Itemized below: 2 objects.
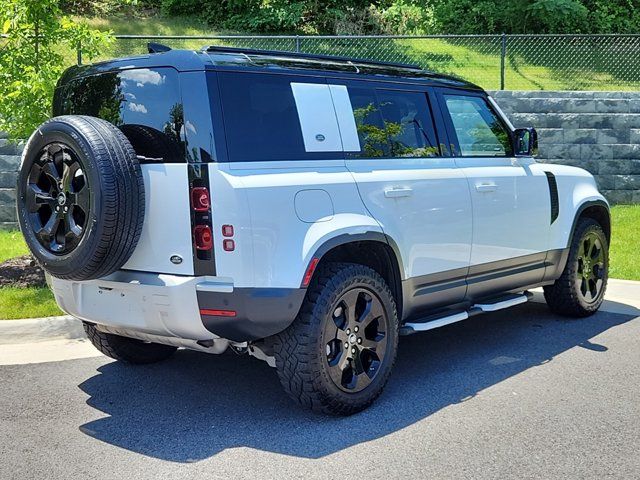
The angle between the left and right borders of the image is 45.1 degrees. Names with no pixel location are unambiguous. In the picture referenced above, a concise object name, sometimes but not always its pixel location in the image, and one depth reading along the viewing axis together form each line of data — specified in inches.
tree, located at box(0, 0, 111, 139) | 275.7
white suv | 161.2
